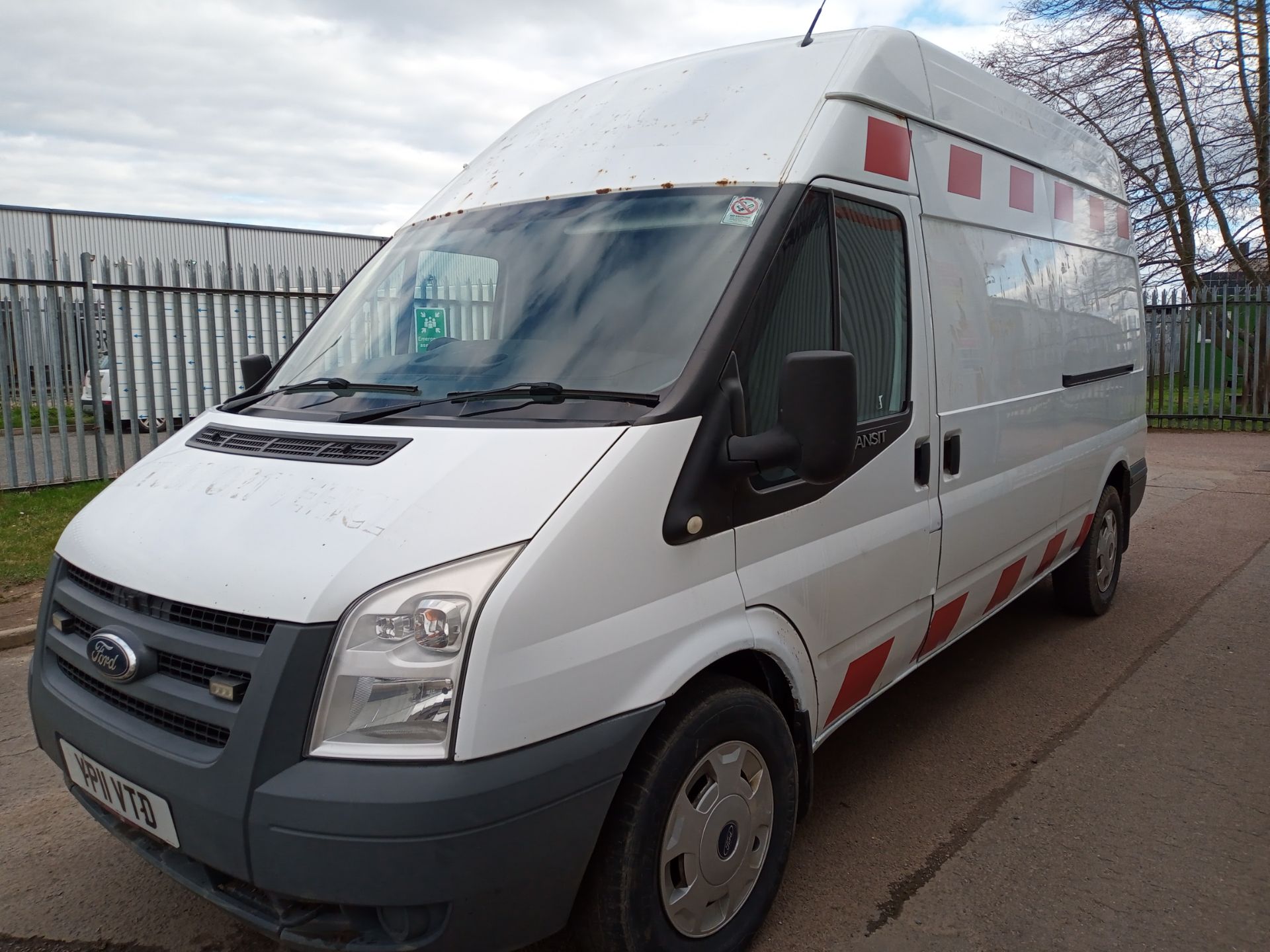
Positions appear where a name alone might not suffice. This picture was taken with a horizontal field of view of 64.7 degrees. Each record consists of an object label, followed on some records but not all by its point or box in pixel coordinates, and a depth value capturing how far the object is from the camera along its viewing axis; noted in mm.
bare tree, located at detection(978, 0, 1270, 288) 18406
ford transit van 2094
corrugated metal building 21766
